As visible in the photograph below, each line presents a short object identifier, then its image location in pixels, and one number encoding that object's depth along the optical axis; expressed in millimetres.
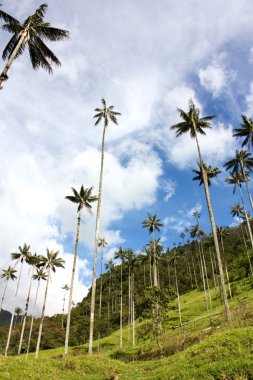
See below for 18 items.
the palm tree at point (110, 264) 87438
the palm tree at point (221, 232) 77012
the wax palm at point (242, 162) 49656
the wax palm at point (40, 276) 66238
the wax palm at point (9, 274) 71562
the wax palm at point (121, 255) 69938
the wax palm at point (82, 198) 42250
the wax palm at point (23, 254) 62875
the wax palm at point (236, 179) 55559
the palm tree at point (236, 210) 80875
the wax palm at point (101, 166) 29531
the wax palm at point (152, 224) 65500
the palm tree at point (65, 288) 123375
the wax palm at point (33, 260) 63125
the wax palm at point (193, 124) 38125
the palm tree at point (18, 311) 109575
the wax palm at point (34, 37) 18953
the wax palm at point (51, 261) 55156
